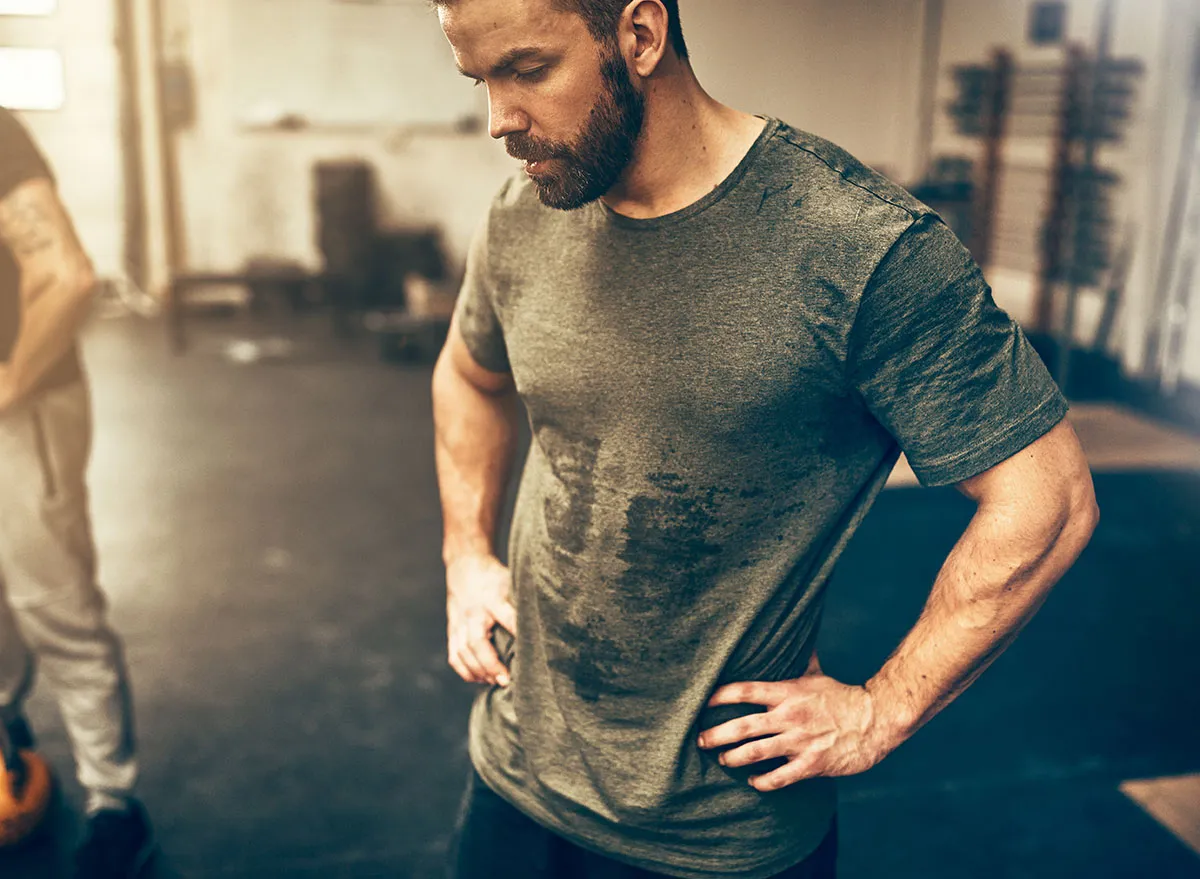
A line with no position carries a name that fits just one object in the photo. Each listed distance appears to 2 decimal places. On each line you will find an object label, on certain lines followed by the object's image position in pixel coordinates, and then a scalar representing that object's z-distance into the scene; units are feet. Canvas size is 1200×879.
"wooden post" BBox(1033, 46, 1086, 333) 20.10
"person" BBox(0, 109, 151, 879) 5.82
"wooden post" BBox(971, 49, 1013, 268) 22.12
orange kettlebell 6.84
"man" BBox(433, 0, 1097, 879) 3.03
